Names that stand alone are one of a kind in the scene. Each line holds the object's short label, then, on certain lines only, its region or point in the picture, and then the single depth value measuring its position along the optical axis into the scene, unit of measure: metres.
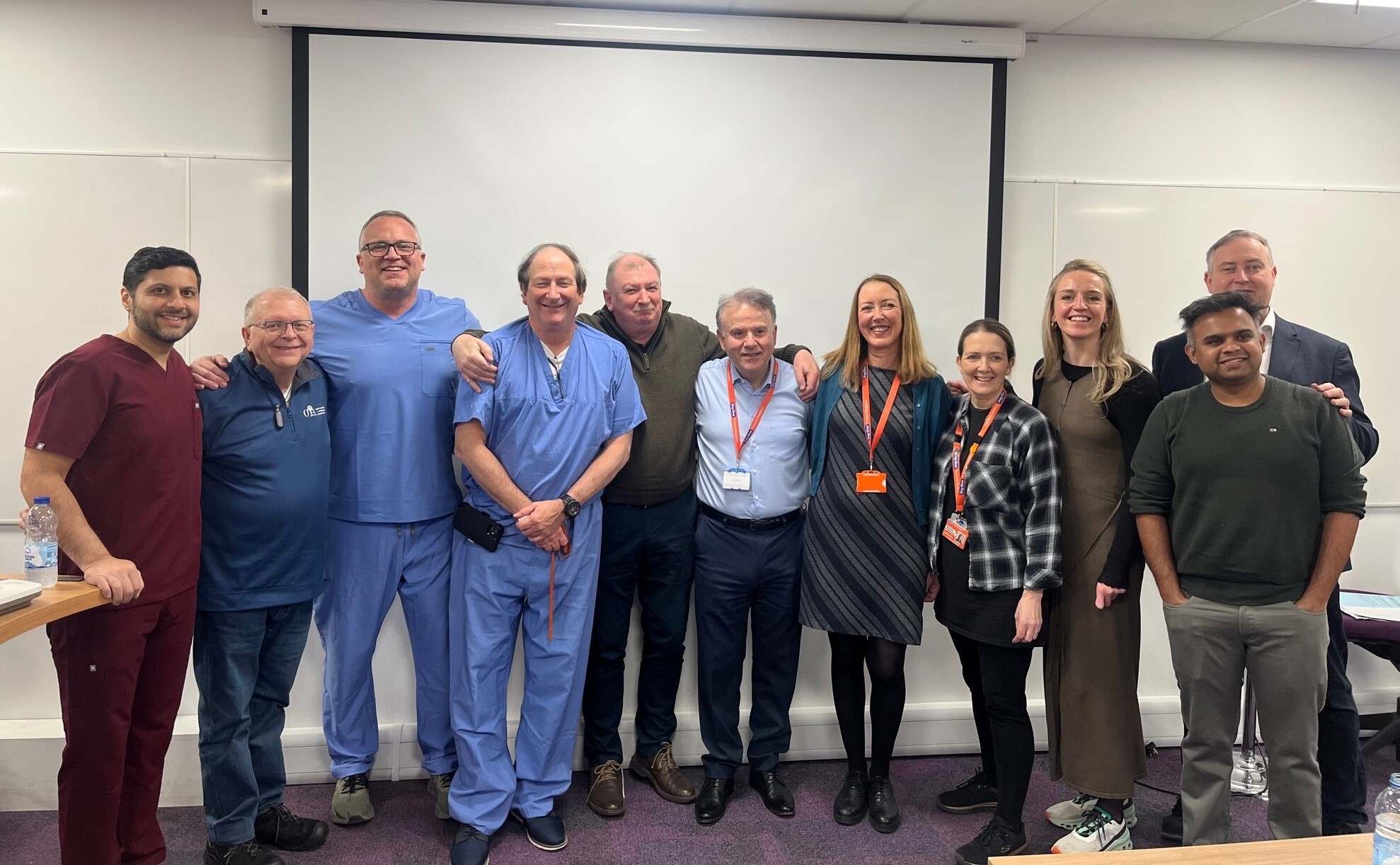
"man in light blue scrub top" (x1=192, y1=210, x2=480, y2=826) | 2.66
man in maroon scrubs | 2.04
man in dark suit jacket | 2.53
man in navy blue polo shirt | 2.35
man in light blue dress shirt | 2.78
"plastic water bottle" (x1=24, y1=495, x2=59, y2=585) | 1.92
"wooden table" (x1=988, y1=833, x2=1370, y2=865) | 1.42
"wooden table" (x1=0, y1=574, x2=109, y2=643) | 1.66
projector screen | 3.10
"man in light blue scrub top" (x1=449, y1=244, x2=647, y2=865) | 2.55
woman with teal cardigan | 2.65
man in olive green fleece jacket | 2.85
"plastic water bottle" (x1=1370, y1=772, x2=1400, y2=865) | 1.34
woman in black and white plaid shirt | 2.45
